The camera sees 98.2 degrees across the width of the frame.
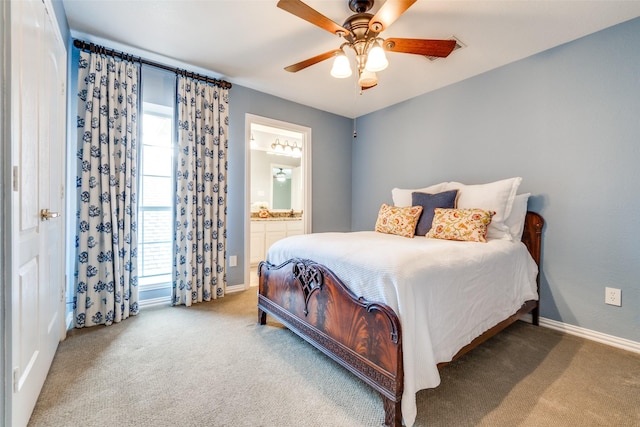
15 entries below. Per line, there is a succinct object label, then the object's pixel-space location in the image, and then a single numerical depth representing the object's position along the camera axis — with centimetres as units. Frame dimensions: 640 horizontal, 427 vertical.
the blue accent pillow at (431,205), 266
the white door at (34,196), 110
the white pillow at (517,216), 243
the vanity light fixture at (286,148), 531
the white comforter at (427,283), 129
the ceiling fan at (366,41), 157
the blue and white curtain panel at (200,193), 278
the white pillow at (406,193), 303
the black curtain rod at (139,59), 230
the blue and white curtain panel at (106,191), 228
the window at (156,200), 287
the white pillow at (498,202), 239
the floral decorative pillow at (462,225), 224
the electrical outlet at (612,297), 208
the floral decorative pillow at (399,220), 264
